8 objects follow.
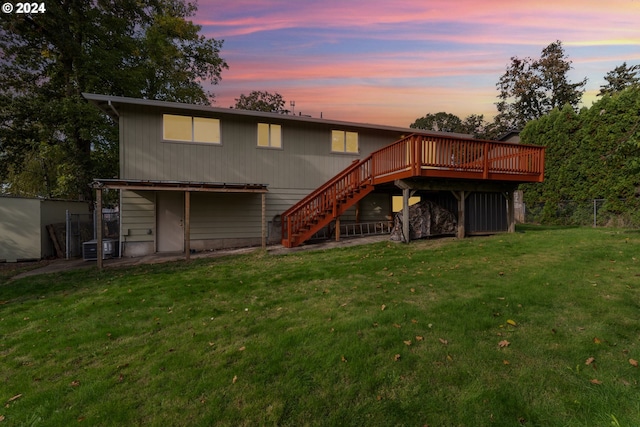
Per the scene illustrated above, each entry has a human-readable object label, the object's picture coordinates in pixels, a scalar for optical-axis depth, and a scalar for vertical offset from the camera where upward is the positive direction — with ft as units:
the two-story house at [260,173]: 31.30 +5.02
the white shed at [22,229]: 33.79 -1.35
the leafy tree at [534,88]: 93.09 +42.08
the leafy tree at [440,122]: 149.28 +50.82
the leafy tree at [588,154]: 42.80 +10.33
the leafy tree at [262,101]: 112.92 +45.11
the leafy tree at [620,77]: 93.20 +45.12
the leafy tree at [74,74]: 43.65 +23.21
